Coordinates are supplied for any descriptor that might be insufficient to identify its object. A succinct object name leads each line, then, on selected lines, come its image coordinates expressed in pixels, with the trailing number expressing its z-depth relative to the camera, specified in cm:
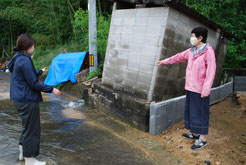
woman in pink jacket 315
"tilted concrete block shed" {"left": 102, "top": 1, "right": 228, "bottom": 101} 421
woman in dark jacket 262
